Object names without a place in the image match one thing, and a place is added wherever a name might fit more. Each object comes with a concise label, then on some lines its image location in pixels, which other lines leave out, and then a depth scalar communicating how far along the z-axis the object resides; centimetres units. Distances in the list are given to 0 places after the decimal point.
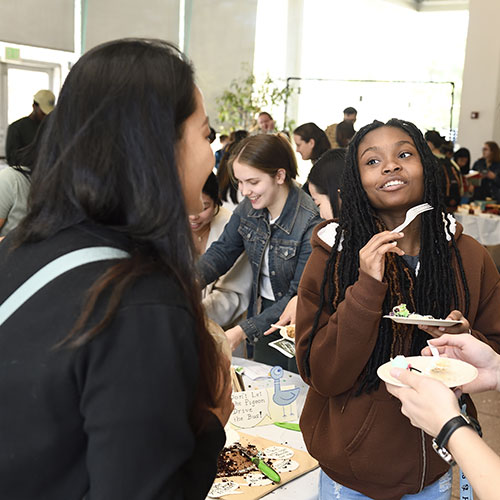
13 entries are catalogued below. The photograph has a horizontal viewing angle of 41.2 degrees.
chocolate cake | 160
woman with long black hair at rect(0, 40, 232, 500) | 72
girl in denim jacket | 259
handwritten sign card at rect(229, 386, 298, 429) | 189
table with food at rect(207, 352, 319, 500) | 153
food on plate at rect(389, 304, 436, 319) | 145
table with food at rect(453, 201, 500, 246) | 700
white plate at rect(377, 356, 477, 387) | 123
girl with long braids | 146
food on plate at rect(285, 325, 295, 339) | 214
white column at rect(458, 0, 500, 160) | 1071
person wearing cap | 502
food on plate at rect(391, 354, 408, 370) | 130
